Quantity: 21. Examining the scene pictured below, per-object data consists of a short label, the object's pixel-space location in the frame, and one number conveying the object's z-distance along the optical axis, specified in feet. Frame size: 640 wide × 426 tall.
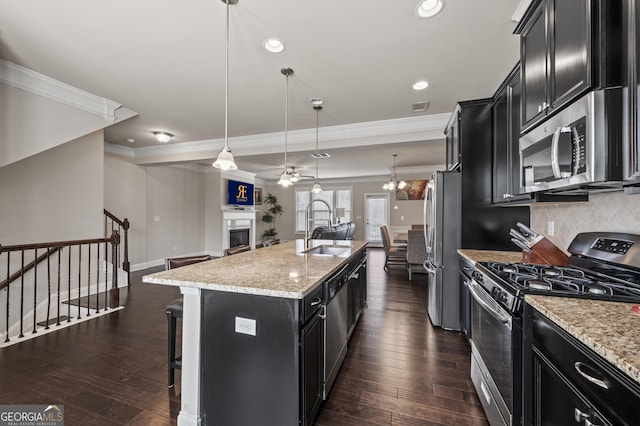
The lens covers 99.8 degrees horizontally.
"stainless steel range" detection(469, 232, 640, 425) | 4.17
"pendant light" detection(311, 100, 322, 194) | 11.32
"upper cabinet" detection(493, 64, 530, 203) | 7.06
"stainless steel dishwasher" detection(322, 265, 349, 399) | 5.75
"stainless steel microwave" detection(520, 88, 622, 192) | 3.58
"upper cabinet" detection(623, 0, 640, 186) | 3.33
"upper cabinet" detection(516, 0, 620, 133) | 3.64
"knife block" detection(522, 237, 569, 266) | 6.18
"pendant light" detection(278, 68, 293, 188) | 8.76
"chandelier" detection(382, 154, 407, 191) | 22.31
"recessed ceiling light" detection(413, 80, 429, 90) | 9.52
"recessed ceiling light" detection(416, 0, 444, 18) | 5.95
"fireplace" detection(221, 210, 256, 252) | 24.98
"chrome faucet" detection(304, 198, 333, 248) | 9.51
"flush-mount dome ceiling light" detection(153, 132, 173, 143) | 14.71
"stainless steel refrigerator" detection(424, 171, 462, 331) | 9.61
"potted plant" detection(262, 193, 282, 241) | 34.22
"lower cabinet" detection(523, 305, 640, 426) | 2.41
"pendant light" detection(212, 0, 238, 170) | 6.91
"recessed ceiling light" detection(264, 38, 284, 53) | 7.29
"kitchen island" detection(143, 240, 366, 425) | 4.52
